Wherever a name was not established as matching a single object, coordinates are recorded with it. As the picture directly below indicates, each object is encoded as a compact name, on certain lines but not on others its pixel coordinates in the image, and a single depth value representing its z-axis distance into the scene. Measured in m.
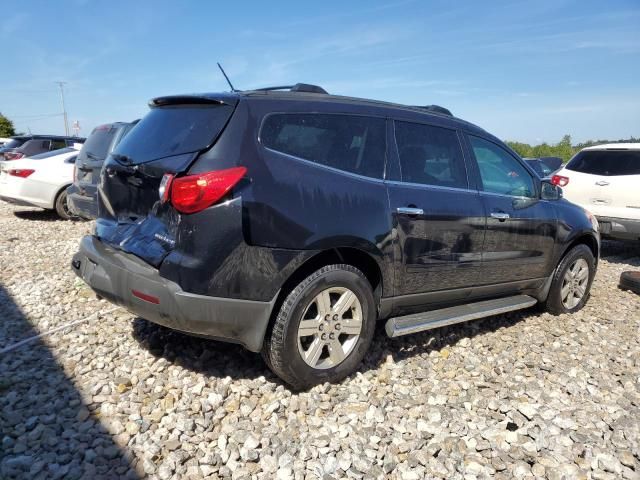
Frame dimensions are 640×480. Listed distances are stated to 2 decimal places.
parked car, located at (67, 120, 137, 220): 6.10
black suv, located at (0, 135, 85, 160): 11.11
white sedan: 9.12
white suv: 7.26
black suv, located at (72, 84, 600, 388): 2.72
